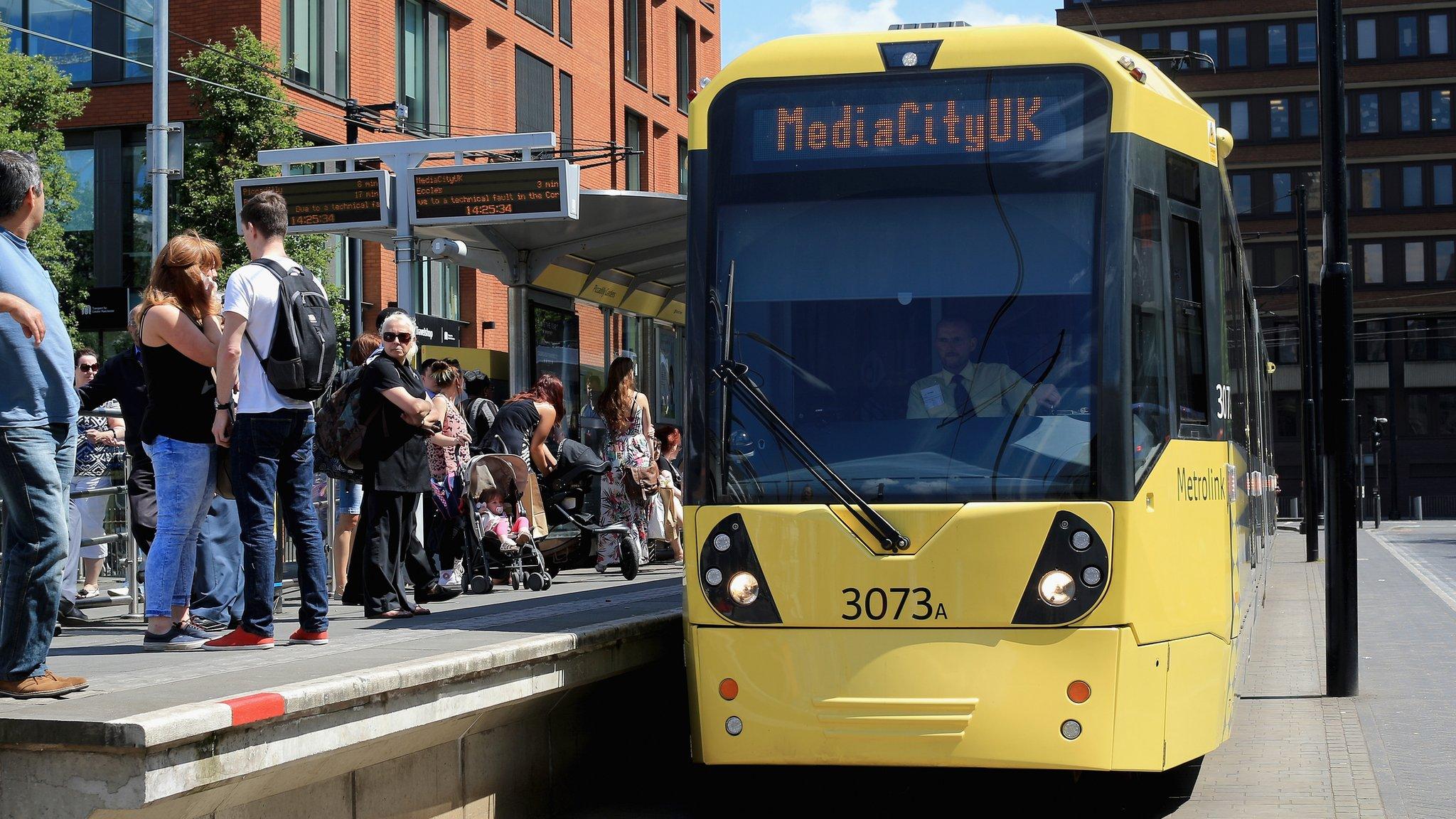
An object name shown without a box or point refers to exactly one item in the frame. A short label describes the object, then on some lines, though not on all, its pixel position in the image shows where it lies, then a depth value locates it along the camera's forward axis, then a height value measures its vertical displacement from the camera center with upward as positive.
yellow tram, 6.44 +0.18
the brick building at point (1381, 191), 78.12 +11.97
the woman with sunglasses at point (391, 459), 8.72 +0.03
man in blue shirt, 5.09 -0.01
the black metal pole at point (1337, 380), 10.88 +0.45
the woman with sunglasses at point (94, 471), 10.43 -0.01
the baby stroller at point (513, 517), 10.91 -0.39
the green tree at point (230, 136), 26.75 +5.26
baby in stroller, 11.09 -0.38
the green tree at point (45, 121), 24.98 +5.24
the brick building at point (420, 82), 31.14 +8.13
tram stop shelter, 13.44 +1.91
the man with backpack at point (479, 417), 12.26 +0.33
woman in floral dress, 12.81 +0.15
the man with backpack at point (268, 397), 7.00 +0.29
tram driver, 6.67 +0.26
